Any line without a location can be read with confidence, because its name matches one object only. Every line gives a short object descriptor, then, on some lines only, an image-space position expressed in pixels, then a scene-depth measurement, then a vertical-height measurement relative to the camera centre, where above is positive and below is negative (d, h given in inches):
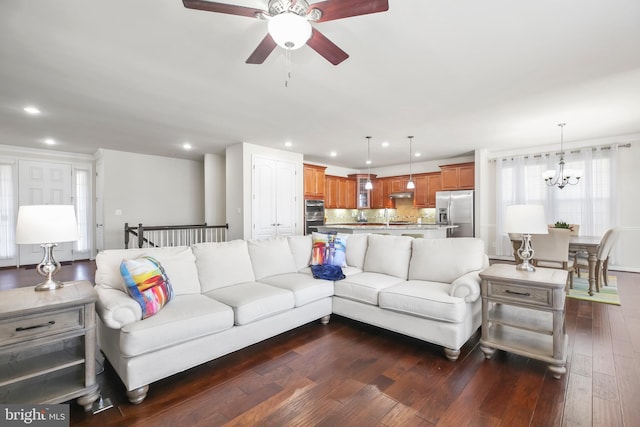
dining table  162.9 -22.9
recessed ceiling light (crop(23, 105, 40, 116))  154.3 +56.2
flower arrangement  194.8 -11.0
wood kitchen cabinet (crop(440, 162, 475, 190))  278.1 +32.6
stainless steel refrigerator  275.5 -0.9
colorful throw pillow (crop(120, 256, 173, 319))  80.9 -19.7
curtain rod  218.4 +46.1
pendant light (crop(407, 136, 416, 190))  225.4 +54.7
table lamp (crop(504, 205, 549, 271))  100.3 -4.7
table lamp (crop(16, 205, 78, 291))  75.0 -3.7
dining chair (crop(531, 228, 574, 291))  161.5 -21.3
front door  253.8 +23.3
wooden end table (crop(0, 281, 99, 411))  63.9 -28.4
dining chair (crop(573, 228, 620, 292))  168.1 -29.2
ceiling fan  67.4 +47.3
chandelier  214.2 +24.4
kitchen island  229.0 -14.9
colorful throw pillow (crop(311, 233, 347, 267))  140.5 -19.3
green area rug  153.7 -47.0
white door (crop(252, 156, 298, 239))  245.6 +12.6
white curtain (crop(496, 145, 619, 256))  221.5 +15.1
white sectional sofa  77.5 -28.4
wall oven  289.1 -2.9
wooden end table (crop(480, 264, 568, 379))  85.1 -35.0
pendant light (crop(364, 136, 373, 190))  229.9 +55.6
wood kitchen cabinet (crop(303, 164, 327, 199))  294.8 +30.9
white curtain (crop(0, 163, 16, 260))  245.1 +4.0
